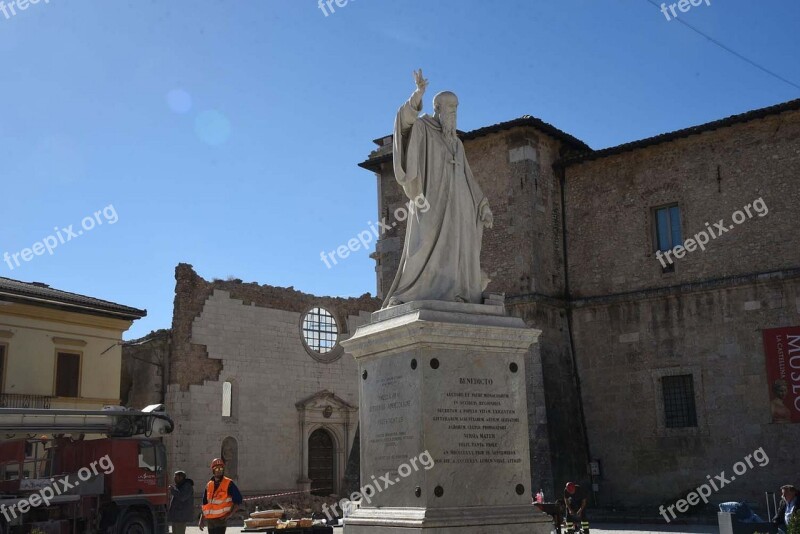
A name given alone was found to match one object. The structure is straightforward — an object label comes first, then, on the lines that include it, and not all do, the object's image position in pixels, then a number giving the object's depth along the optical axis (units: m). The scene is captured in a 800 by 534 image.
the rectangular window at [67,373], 26.22
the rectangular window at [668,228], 21.48
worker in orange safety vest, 8.67
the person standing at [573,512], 12.90
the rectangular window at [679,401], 20.36
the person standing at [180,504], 13.16
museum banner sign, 18.75
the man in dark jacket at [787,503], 10.56
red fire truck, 14.06
